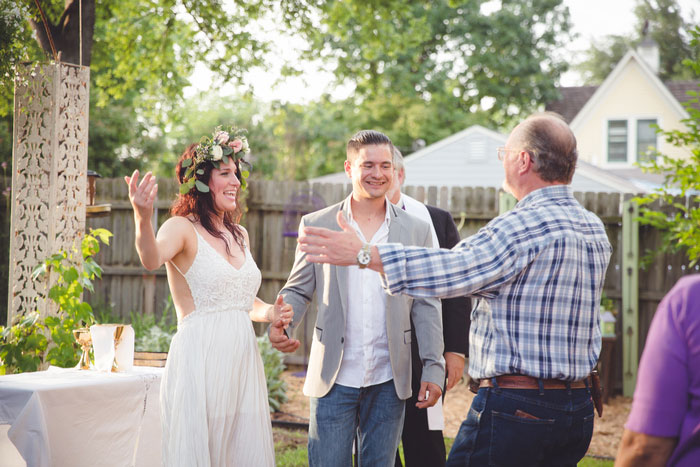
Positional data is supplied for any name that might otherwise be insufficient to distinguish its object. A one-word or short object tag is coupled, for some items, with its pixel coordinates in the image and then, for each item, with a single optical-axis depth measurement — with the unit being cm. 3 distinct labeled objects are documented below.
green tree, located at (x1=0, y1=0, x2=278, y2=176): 866
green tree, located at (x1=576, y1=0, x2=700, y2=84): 3978
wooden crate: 439
